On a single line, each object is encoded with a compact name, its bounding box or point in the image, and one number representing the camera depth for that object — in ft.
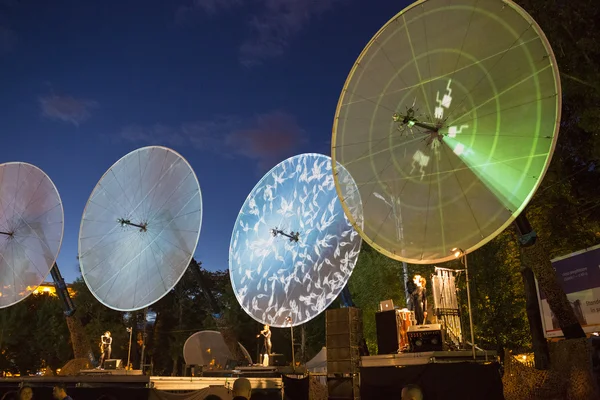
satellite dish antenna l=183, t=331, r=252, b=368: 103.09
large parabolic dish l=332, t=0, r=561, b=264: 36.65
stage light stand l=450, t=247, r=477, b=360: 37.35
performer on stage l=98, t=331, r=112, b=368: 68.74
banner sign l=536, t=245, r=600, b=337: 73.61
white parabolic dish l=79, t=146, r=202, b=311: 66.18
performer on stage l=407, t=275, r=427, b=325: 43.03
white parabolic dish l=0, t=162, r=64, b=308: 81.15
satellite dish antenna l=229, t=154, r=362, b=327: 64.28
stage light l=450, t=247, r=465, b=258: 37.71
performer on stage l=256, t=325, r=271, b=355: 65.05
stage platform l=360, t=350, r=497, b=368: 34.83
